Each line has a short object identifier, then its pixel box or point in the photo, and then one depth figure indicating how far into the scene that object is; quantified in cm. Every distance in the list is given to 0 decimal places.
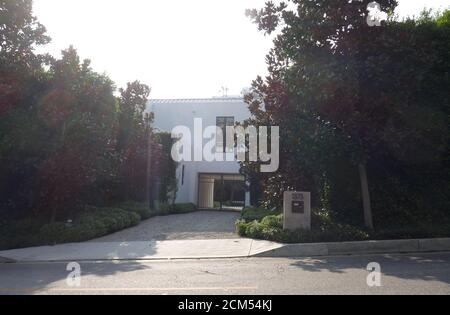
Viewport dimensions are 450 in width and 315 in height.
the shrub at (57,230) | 1382
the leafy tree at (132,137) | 2081
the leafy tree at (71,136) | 1446
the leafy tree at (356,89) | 1126
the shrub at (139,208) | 1962
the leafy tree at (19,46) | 1504
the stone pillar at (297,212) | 1250
